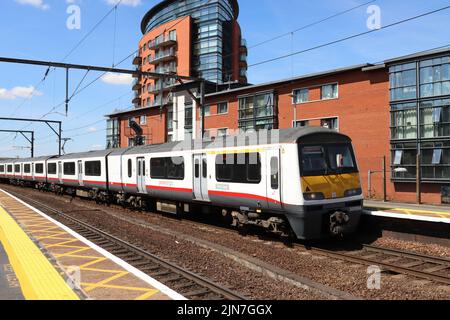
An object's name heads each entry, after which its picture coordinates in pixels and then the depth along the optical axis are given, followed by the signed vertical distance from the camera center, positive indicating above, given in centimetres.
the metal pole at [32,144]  5238 +273
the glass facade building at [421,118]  2441 +262
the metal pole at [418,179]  1938 -84
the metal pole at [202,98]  1885 +298
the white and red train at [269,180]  1080 -51
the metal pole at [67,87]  1663 +318
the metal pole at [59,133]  4092 +315
